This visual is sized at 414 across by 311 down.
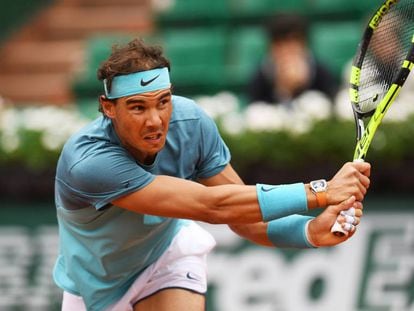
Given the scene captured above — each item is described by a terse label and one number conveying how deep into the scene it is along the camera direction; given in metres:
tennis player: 8.21
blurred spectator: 14.85
